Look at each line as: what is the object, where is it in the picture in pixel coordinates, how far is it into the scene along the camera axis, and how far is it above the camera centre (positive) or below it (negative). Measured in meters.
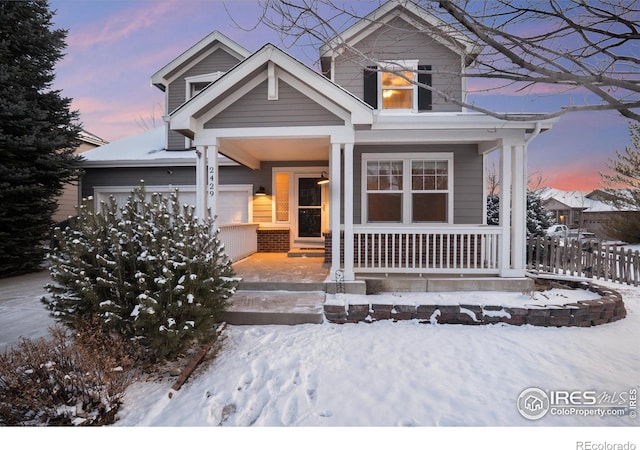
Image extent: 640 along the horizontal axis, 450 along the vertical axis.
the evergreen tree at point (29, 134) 7.90 +2.37
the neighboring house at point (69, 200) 11.64 +0.92
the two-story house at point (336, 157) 5.46 +1.63
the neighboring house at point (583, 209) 17.59 +1.64
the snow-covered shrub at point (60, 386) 2.61 -1.38
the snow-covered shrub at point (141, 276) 3.17 -0.53
